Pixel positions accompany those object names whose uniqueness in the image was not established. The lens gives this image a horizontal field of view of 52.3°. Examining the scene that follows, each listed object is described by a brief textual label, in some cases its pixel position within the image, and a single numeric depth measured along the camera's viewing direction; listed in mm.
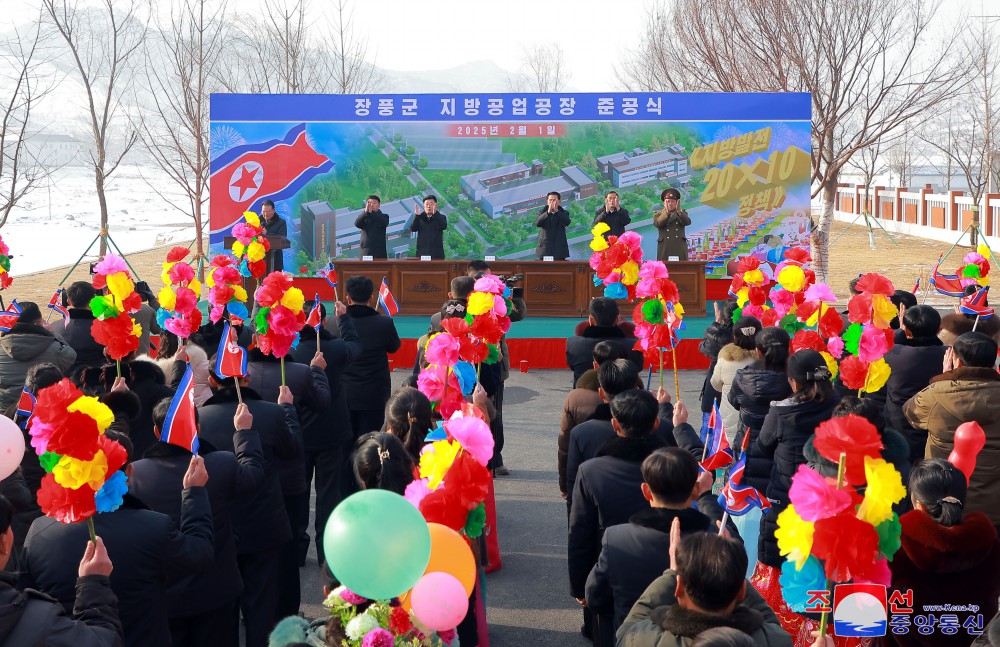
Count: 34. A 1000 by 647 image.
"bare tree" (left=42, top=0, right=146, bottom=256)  16500
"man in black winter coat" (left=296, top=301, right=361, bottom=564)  5758
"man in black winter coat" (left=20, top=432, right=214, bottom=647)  3023
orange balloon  2604
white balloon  2980
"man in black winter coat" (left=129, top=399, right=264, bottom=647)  3584
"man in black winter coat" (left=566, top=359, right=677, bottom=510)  4371
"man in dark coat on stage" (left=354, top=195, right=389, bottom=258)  13977
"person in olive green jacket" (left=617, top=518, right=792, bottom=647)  2417
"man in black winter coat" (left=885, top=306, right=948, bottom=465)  5754
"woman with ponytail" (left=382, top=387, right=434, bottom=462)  4148
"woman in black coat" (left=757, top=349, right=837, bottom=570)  4316
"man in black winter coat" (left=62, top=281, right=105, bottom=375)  6445
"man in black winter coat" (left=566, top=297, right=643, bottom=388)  5973
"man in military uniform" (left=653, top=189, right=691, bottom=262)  13516
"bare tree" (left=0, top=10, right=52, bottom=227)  13519
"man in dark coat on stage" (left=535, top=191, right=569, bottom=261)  13781
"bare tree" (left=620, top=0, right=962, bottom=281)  18906
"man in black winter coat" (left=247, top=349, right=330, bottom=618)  4918
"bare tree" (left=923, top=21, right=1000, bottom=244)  28391
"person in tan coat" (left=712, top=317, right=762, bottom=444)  5684
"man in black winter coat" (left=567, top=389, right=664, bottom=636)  3730
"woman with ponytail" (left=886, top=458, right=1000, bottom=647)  3102
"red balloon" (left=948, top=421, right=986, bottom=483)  3592
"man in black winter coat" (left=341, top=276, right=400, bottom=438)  6469
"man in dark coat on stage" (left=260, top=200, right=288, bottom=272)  14117
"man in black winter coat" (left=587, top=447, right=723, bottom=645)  3189
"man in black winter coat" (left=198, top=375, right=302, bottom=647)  4219
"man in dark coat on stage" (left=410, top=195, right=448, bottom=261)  13906
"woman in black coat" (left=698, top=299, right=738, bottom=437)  6418
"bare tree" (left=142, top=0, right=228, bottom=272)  18953
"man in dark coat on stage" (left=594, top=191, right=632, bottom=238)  13031
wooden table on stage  13484
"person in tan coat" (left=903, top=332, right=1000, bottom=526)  4570
